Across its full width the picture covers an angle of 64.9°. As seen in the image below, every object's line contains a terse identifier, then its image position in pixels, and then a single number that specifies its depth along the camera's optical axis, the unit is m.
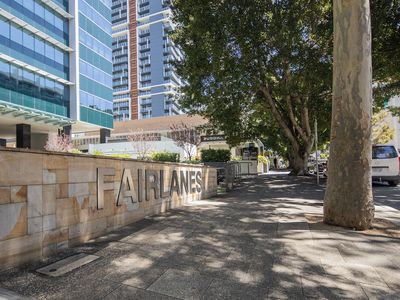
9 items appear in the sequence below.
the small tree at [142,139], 35.84
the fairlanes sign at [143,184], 5.36
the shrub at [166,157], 16.96
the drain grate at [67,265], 3.61
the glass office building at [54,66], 25.28
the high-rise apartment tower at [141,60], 98.50
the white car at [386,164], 13.45
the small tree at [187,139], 34.88
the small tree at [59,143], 26.31
